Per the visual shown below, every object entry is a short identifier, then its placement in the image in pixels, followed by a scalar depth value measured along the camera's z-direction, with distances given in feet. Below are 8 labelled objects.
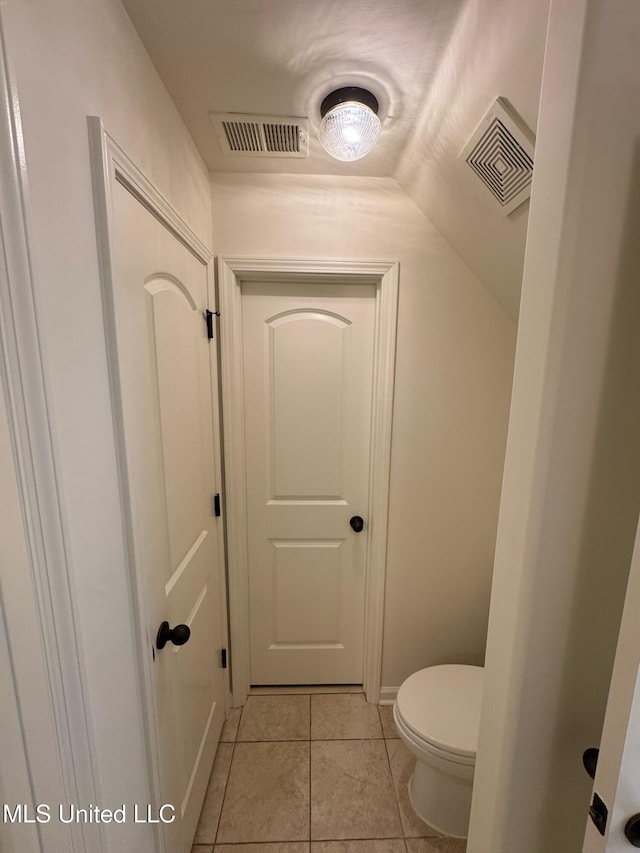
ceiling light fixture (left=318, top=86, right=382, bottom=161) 3.21
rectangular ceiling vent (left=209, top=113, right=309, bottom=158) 3.58
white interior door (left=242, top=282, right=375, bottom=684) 5.06
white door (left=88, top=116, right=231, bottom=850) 2.18
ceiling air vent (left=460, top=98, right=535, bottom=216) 2.71
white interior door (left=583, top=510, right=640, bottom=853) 1.55
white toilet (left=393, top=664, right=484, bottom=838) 3.71
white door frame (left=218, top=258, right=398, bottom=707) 4.71
